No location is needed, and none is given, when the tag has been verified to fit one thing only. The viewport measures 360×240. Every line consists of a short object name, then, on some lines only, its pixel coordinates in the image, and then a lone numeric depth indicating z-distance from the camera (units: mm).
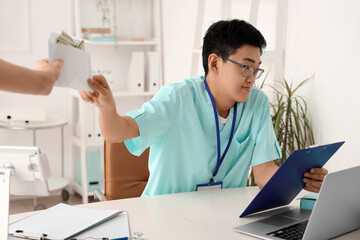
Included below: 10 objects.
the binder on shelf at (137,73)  4031
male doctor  1934
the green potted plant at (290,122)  2748
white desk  1489
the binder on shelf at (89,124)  3990
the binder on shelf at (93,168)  4066
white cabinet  4031
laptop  1384
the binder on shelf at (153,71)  4070
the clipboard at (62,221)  1428
